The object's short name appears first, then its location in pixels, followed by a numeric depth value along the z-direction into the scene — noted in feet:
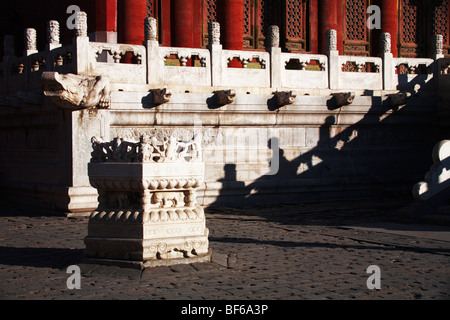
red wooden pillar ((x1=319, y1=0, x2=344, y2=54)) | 61.00
